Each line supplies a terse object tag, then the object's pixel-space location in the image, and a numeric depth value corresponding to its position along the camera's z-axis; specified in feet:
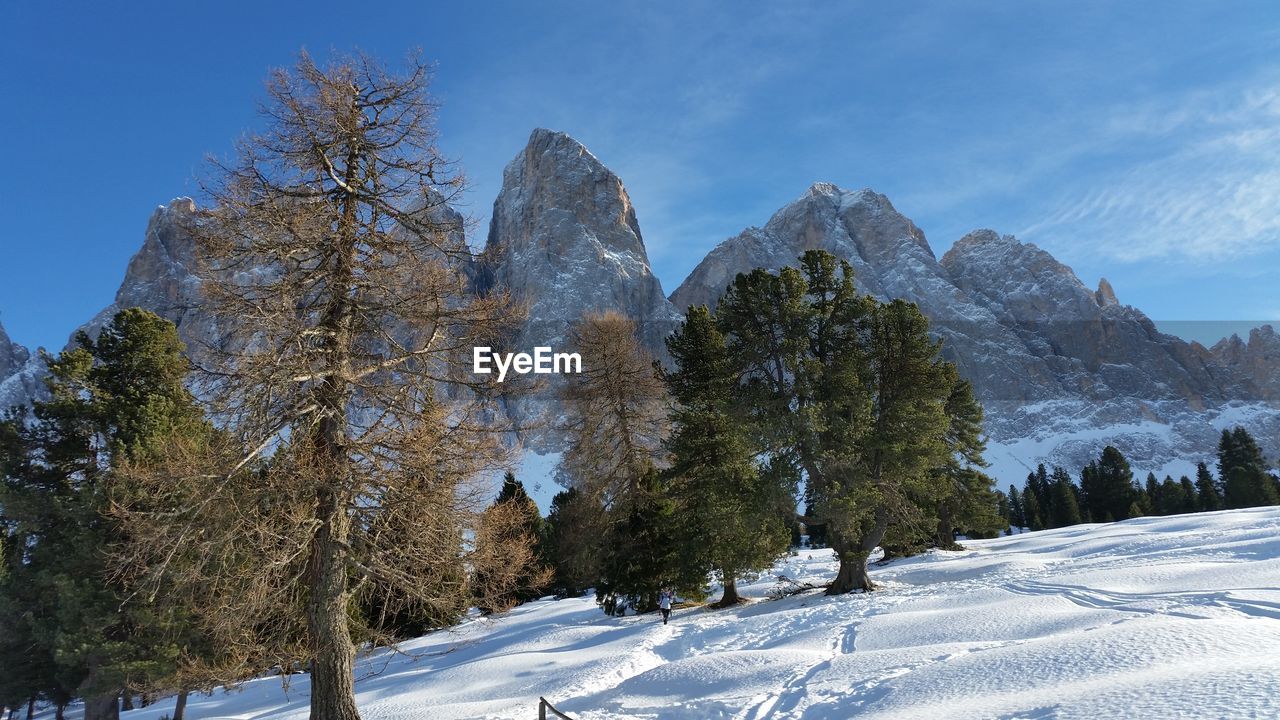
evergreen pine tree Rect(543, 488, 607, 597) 76.54
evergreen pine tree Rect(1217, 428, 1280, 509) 179.42
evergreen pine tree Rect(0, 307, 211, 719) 53.88
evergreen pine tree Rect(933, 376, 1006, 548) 125.70
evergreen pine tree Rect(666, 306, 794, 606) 68.18
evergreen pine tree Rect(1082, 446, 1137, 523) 210.18
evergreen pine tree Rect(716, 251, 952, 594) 67.72
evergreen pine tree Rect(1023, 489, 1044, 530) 232.73
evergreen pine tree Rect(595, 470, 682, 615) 75.36
